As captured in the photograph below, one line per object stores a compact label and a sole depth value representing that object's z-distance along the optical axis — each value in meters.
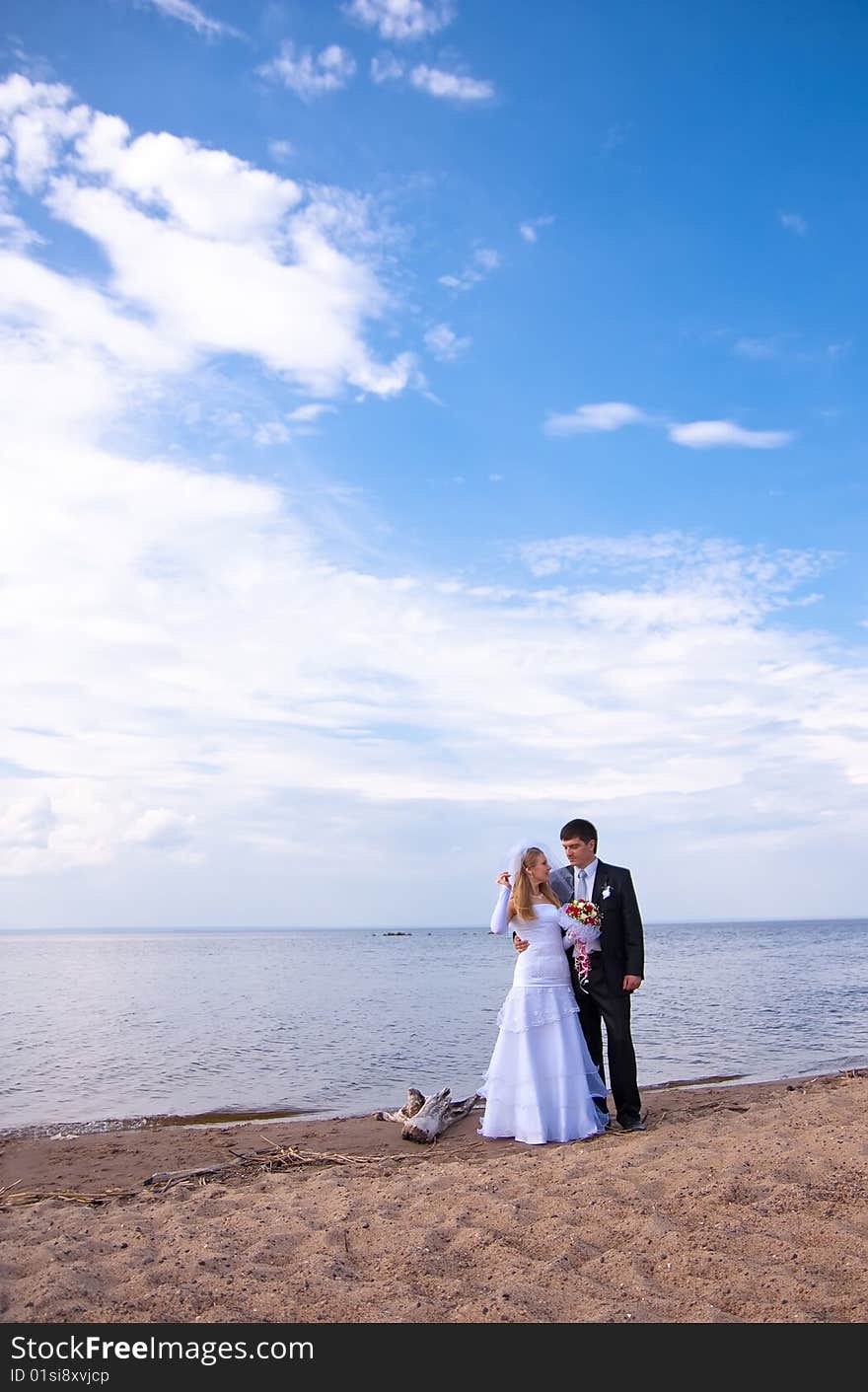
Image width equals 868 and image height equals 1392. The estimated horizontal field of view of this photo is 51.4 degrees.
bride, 7.48
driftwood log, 8.15
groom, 7.68
